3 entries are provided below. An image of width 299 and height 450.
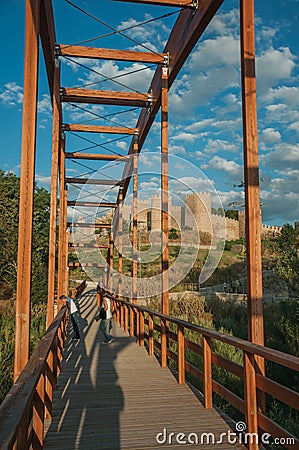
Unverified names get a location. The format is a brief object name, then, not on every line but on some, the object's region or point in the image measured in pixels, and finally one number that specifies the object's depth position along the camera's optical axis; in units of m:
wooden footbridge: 3.07
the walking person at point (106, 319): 8.95
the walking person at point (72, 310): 9.38
